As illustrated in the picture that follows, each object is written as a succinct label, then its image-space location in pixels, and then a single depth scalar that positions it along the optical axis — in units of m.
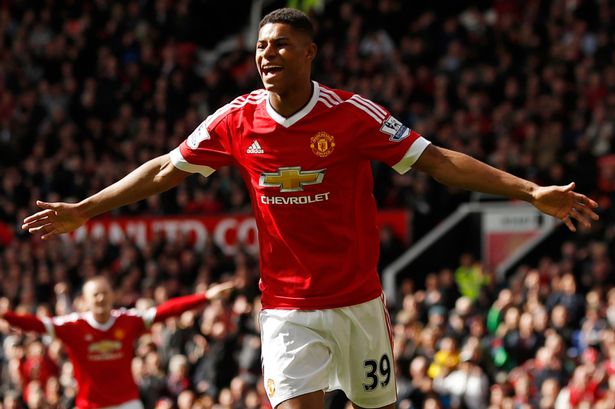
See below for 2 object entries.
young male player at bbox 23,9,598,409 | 13.04
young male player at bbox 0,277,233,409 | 22.48
